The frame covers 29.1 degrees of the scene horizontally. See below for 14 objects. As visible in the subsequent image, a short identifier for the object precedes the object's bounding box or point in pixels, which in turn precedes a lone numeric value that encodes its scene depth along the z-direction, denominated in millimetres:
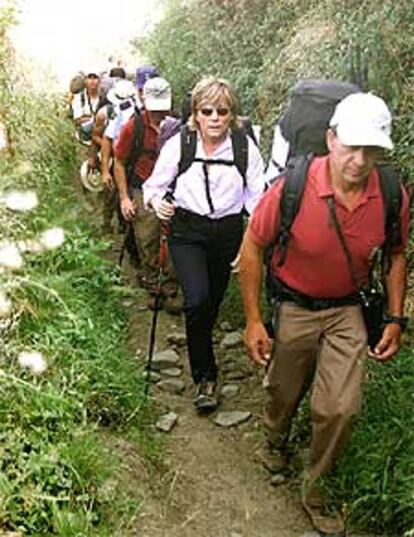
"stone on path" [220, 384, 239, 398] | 5695
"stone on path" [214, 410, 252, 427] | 5266
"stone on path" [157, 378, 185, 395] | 5727
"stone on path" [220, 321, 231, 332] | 6707
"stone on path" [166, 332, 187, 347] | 6516
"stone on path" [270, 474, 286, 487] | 4618
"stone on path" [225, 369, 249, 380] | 5961
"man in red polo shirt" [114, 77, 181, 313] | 6906
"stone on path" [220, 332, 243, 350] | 6422
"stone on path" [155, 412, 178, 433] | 5086
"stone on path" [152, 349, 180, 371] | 6102
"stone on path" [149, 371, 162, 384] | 5870
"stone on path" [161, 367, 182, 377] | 5996
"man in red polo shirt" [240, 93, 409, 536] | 3623
